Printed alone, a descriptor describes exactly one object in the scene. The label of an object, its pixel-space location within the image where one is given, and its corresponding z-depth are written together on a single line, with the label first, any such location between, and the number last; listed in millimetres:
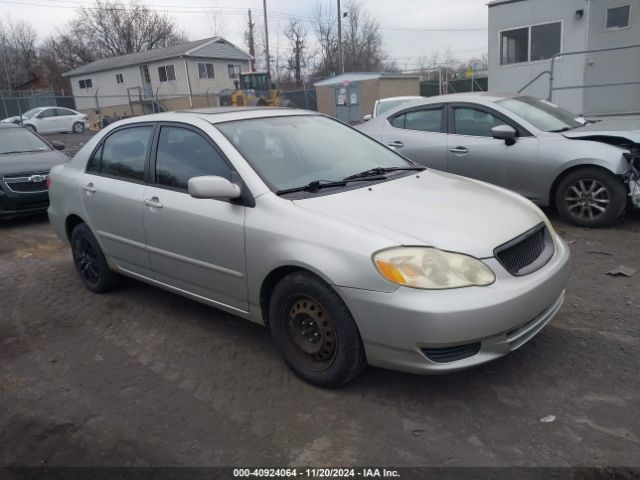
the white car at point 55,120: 28234
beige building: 27359
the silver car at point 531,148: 5809
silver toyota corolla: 2773
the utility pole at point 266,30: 36888
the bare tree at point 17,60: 51500
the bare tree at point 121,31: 56094
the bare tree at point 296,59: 56094
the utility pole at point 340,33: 37438
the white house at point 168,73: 40409
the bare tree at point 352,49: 52159
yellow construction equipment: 28750
